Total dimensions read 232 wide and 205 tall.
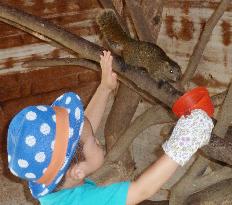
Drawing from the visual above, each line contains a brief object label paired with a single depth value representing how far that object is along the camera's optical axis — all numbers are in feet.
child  5.14
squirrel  8.19
